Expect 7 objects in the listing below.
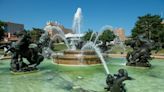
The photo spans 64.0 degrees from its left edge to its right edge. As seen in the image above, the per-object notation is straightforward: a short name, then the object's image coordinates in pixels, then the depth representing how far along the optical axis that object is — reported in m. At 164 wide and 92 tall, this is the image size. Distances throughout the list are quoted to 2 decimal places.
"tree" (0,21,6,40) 29.98
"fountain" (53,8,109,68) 7.84
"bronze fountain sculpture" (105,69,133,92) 3.63
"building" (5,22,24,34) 68.70
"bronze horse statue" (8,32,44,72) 6.21
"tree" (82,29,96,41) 33.06
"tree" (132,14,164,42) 24.83
